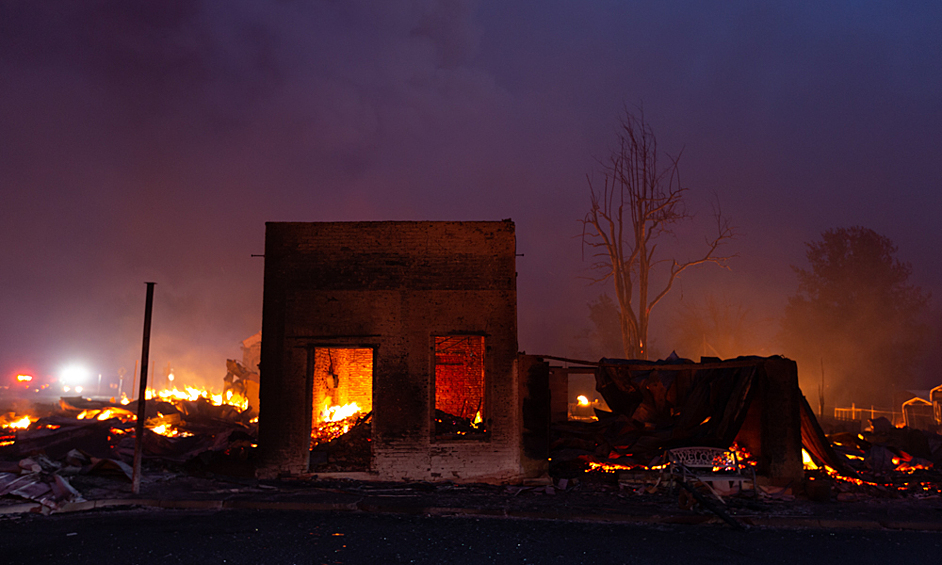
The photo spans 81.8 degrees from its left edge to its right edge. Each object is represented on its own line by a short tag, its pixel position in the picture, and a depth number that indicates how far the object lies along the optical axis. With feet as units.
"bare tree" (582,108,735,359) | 78.48
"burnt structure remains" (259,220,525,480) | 34.04
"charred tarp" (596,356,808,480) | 33.50
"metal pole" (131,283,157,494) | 28.50
